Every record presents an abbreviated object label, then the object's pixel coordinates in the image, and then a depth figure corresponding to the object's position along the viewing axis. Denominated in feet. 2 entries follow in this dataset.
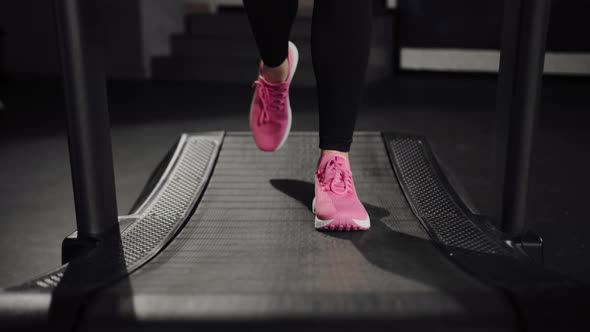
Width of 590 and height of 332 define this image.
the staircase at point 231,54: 13.51
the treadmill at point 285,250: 2.02
